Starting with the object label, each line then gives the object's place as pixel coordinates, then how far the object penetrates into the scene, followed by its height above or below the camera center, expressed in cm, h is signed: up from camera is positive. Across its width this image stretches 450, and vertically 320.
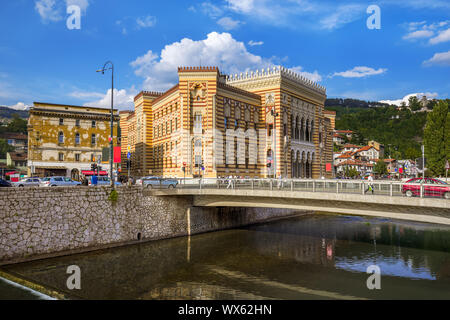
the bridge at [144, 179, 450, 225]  1870 -193
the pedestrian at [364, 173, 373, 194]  2059 -108
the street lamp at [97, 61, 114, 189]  2729 +580
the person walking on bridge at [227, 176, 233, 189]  2850 -136
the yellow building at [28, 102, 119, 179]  5062 +474
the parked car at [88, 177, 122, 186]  3564 -138
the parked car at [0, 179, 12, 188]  2701 -137
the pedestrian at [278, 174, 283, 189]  2542 -122
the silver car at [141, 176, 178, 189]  3209 -153
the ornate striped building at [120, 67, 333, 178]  4522 +652
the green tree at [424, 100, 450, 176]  6066 +578
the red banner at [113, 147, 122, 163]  2950 +112
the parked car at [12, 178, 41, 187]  3256 -152
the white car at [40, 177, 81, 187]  3127 -138
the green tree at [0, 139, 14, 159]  10669 +617
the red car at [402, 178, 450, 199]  1784 -118
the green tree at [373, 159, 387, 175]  10051 +29
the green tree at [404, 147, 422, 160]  12350 +598
